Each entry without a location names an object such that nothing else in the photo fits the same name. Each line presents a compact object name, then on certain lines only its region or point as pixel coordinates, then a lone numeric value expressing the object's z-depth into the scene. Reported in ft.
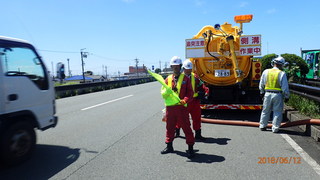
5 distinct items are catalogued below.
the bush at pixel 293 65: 43.01
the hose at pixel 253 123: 18.25
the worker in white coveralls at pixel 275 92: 19.90
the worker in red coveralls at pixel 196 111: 18.86
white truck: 13.57
